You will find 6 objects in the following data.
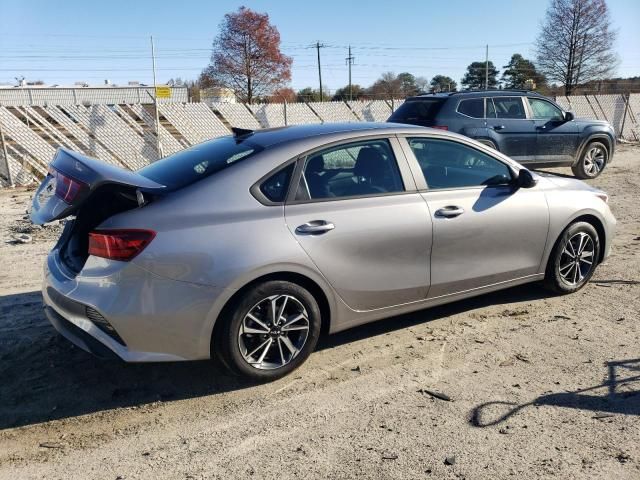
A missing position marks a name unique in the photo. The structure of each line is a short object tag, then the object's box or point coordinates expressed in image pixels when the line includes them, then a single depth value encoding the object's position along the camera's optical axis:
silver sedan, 3.19
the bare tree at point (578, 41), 47.34
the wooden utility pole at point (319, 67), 64.20
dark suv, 10.29
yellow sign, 15.57
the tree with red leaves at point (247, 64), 47.91
